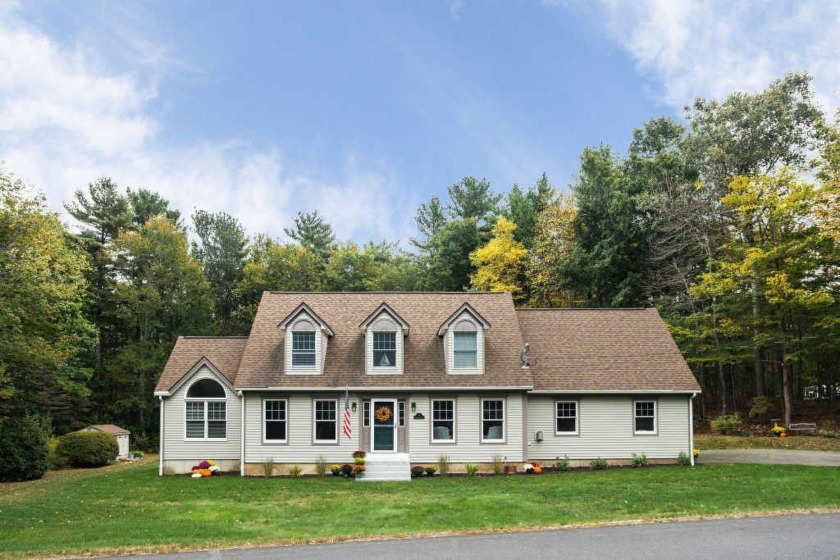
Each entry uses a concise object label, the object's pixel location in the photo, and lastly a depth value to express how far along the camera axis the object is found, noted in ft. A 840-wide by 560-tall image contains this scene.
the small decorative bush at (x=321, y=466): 84.43
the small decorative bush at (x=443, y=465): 83.76
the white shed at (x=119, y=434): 128.88
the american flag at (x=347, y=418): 83.65
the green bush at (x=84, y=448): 107.24
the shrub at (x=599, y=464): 86.12
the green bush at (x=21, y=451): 90.12
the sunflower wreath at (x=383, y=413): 86.22
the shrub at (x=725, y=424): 116.57
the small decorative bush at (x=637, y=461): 86.53
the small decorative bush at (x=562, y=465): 86.43
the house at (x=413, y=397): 85.25
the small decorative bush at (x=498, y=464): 84.12
